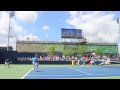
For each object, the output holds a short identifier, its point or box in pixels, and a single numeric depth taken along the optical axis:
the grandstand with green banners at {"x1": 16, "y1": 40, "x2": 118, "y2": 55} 47.84
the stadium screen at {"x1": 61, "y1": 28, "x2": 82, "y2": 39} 52.27
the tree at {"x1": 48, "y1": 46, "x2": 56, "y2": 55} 46.36
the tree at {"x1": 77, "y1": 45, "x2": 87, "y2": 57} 46.47
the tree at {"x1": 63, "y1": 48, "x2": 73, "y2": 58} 45.84
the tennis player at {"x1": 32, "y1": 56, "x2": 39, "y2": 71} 16.37
